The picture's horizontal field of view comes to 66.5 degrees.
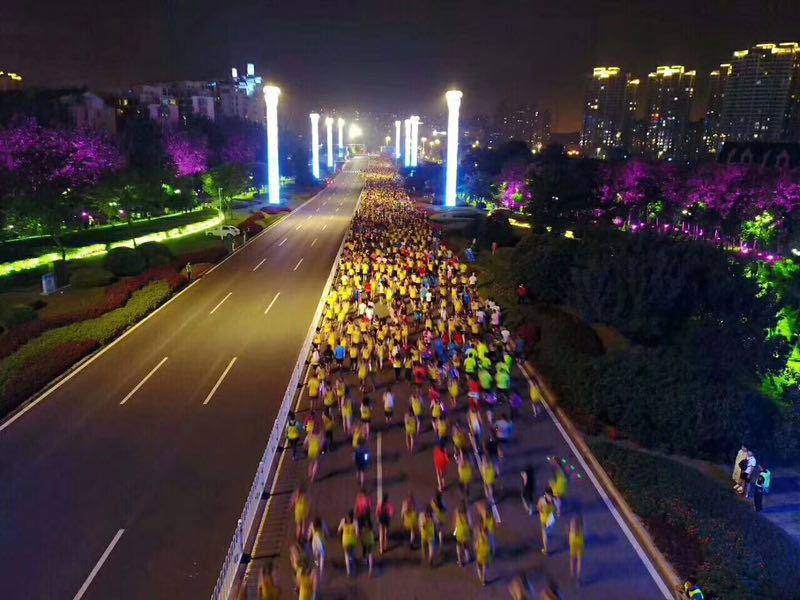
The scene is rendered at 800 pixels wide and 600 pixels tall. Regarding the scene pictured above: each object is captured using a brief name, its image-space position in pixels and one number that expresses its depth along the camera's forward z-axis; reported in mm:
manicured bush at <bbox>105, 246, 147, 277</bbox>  30555
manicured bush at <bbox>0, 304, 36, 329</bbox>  22859
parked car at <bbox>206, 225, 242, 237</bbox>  44031
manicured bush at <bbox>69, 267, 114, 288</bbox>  28719
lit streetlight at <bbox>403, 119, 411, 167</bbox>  126862
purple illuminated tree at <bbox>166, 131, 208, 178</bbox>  57469
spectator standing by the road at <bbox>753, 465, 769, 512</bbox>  12164
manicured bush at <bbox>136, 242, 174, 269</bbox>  32406
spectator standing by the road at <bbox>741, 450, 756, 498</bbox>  12633
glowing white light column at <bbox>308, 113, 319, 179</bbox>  105994
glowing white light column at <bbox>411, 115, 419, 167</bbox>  110688
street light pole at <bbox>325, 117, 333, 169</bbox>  124312
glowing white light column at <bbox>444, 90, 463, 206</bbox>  63000
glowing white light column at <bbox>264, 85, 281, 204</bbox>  61812
